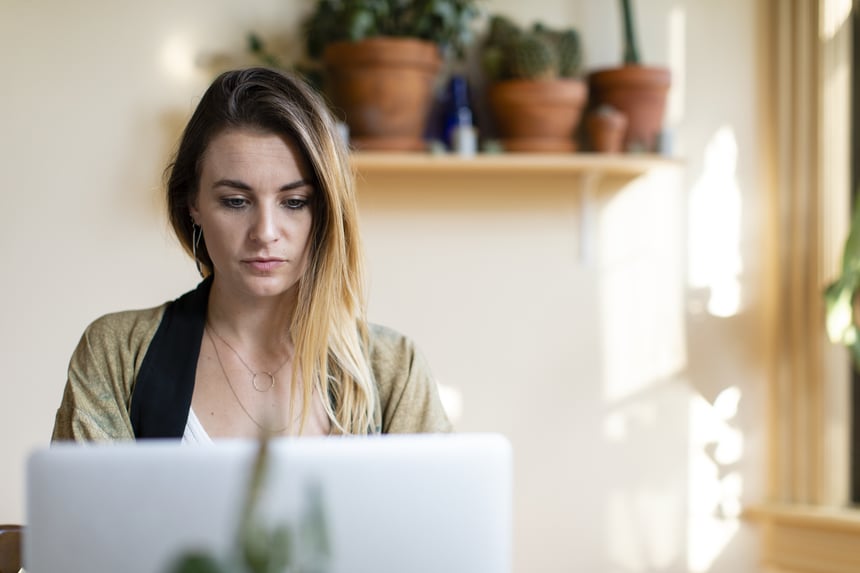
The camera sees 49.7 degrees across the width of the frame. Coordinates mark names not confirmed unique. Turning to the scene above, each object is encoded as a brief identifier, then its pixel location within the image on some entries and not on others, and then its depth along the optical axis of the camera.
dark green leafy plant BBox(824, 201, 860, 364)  2.31
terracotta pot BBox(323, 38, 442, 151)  2.32
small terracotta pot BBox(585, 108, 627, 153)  2.44
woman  1.37
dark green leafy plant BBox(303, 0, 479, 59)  2.33
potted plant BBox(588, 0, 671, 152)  2.46
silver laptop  0.74
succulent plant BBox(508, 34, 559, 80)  2.39
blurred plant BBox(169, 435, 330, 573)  0.51
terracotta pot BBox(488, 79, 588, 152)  2.40
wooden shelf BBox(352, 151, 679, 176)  2.36
